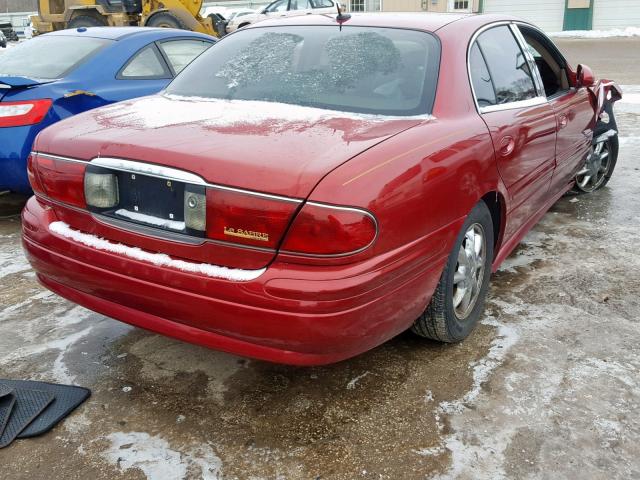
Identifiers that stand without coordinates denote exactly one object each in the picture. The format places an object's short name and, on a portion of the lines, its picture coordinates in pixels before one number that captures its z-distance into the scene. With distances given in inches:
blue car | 176.1
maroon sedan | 80.5
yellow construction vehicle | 554.3
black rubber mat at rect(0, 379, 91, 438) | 93.9
